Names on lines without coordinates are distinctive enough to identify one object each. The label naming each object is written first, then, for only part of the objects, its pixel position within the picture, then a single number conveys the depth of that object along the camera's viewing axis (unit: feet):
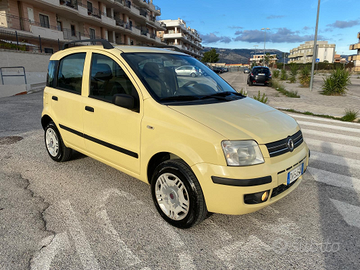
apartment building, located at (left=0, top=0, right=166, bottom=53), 80.89
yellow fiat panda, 7.80
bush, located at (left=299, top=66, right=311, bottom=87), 69.82
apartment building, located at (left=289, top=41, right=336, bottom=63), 406.29
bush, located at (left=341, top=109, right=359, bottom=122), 26.02
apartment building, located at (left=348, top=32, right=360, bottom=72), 221.60
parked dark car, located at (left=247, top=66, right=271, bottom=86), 69.46
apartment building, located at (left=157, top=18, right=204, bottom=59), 243.40
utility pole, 58.67
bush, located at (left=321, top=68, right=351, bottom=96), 48.49
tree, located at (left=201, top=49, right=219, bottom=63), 309.01
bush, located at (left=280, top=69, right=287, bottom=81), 95.25
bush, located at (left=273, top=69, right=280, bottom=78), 97.53
